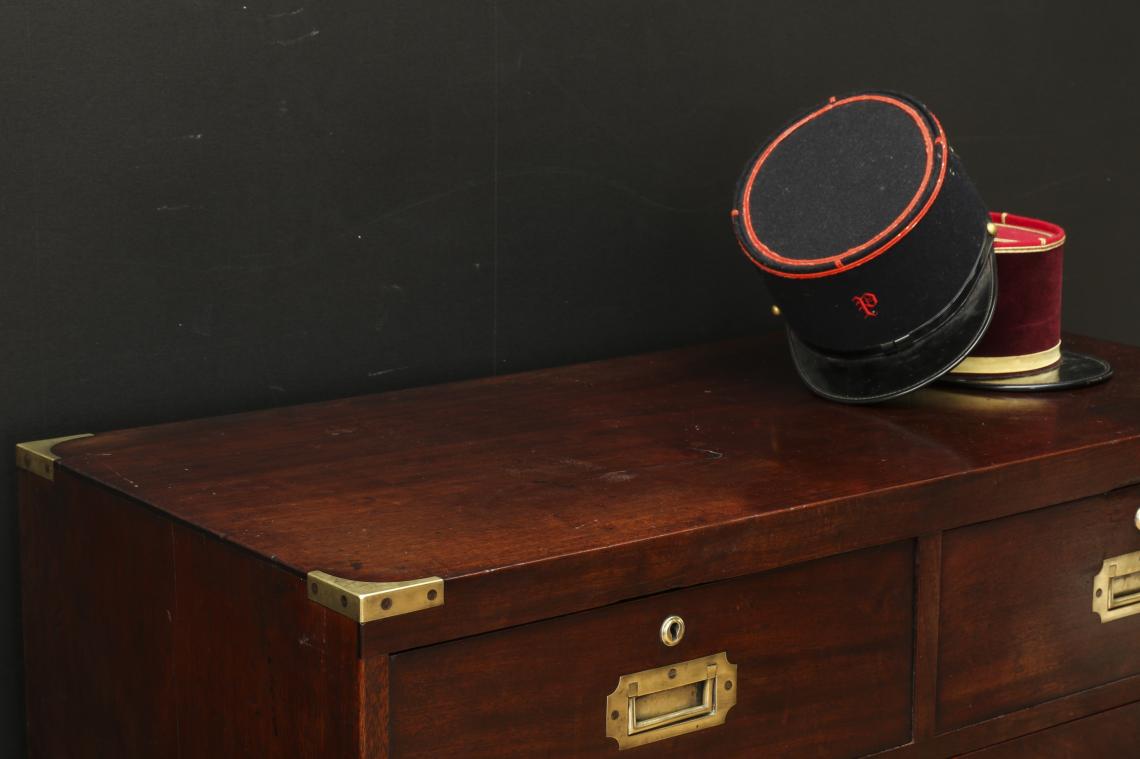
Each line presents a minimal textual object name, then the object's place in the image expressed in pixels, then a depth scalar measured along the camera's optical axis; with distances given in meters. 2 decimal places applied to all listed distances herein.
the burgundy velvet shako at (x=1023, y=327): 2.94
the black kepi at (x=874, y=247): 2.83
